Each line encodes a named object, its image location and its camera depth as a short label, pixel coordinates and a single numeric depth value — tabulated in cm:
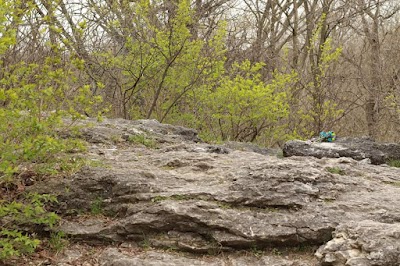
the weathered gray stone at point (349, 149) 948
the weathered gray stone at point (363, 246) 382
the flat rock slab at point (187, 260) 425
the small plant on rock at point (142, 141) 762
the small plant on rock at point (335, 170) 618
